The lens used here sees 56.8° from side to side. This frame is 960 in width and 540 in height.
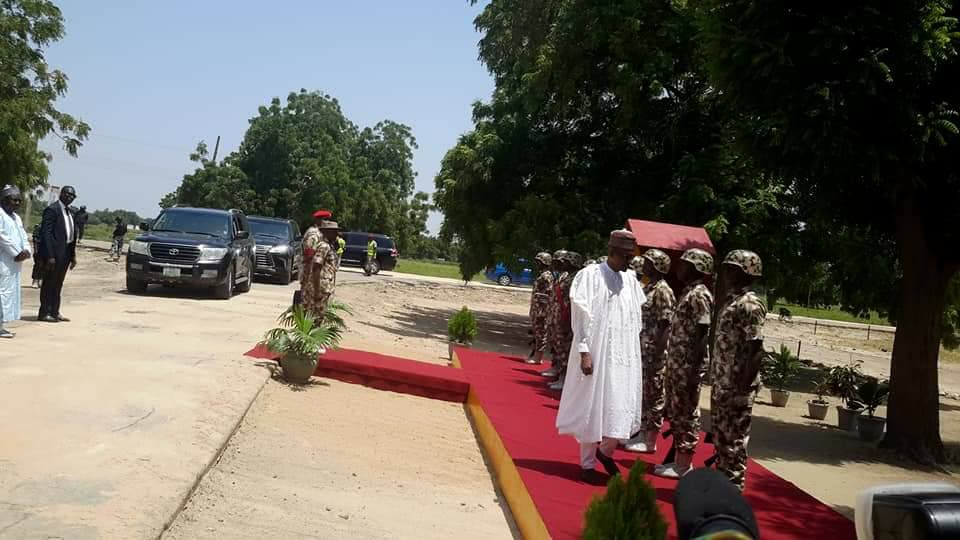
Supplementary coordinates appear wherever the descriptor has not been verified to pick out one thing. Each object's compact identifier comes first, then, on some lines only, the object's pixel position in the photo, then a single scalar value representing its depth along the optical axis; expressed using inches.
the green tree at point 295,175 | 1967.3
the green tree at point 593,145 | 688.4
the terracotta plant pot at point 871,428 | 469.7
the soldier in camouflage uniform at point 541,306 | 547.8
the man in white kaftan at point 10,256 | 384.5
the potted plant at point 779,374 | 611.8
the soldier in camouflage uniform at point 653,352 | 307.6
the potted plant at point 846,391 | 503.2
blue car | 1814.7
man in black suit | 438.9
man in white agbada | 244.2
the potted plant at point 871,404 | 470.3
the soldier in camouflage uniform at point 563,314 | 451.5
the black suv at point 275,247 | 967.6
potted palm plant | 387.5
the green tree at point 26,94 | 908.6
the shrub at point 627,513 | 146.2
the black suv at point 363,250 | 1631.4
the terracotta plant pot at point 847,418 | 500.4
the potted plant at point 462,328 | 594.2
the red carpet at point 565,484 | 217.5
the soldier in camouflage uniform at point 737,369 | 232.7
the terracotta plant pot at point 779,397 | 610.9
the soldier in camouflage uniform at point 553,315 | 469.7
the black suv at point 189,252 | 660.1
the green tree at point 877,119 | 365.1
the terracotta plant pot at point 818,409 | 547.5
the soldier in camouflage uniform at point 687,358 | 259.9
